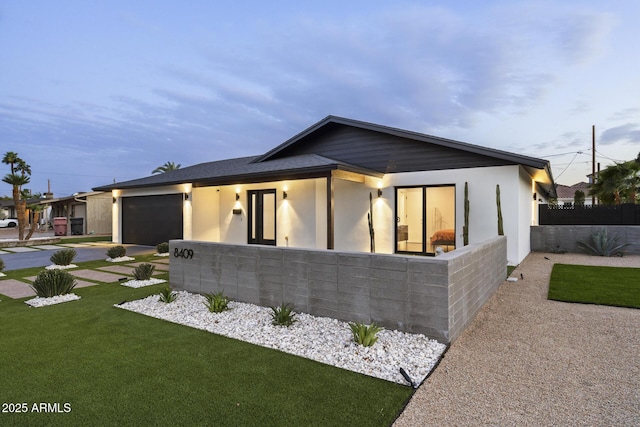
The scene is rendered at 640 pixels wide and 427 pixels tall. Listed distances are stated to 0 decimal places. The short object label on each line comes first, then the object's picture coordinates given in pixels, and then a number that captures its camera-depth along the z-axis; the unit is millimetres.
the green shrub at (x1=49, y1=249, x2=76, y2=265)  9367
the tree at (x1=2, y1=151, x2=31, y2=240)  15055
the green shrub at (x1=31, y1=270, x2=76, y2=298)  5949
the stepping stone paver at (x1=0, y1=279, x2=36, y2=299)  6422
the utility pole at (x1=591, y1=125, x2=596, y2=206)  24666
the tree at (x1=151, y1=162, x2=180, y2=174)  34562
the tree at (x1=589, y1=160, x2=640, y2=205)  16203
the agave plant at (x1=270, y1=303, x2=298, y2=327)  4430
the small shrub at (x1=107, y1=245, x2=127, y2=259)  10618
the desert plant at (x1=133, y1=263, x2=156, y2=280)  7281
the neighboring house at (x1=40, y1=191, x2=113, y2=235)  21594
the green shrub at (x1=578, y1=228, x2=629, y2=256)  11055
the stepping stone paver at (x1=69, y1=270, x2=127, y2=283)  7825
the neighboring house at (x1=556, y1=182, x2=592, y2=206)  42072
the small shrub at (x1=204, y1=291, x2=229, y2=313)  5109
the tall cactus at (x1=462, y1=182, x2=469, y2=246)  9031
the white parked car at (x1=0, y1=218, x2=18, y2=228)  29888
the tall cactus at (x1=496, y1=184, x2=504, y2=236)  8703
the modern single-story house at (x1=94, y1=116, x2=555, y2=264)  9141
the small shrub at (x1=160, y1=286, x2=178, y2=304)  5645
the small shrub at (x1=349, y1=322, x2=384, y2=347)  3658
